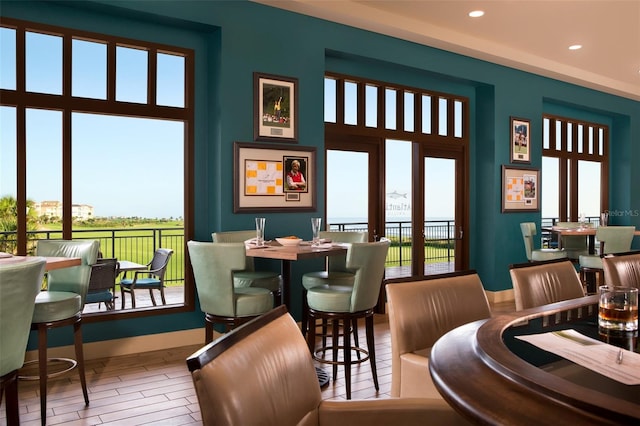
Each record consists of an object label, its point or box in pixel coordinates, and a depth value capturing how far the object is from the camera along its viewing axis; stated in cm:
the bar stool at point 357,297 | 335
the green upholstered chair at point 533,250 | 634
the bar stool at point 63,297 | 292
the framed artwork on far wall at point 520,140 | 684
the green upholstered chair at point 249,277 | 413
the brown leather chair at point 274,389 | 96
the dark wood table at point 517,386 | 84
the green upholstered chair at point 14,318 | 216
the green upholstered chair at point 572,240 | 726
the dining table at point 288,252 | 336
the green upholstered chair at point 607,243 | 593
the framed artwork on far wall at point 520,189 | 677
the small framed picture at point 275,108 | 458
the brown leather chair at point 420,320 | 194
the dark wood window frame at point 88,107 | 385
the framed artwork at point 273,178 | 452
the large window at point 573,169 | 820
